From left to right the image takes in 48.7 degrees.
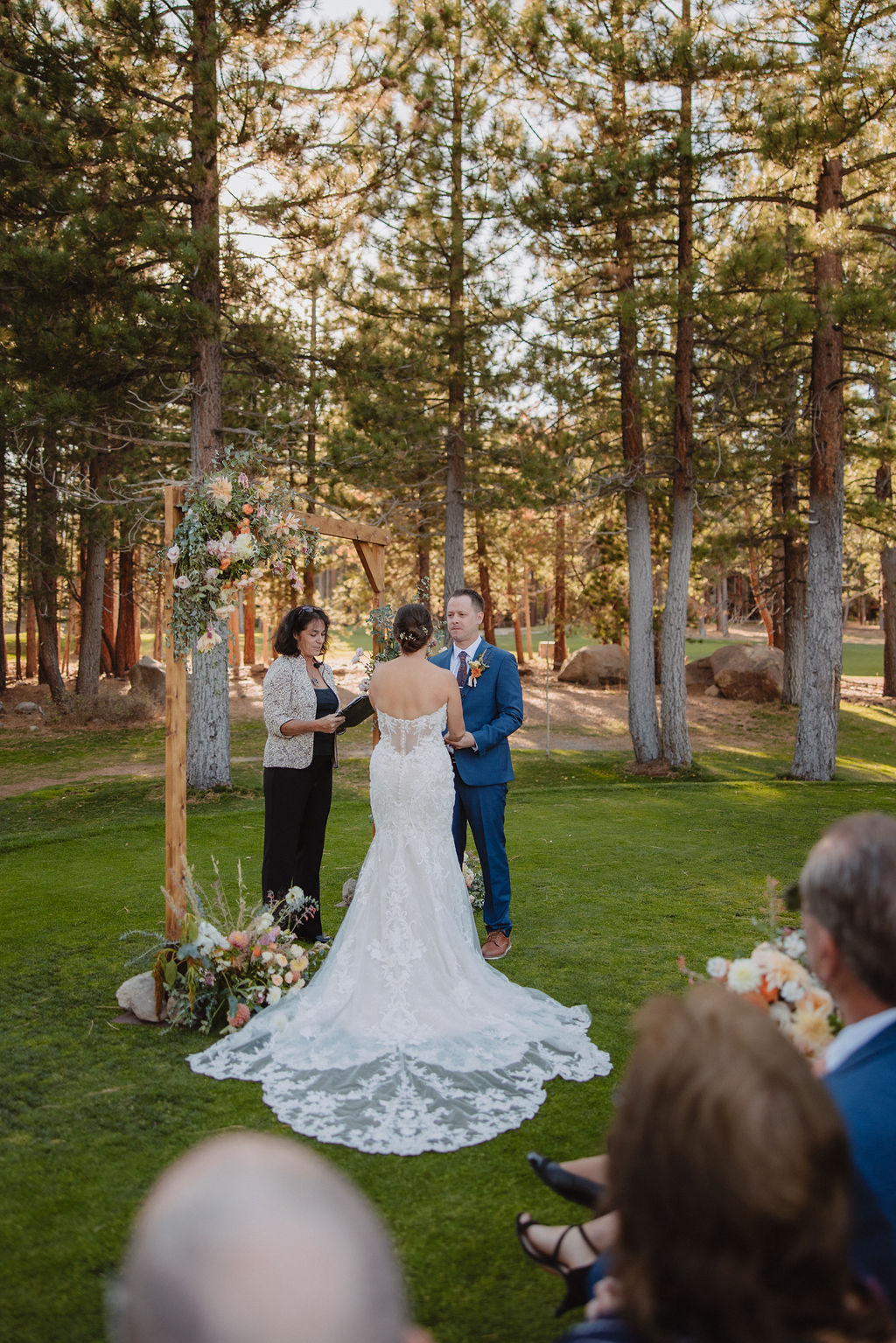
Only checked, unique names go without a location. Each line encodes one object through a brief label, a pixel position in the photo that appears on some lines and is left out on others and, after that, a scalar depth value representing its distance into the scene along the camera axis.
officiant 5.48
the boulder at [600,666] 24.70
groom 5.57
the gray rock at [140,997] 4.59
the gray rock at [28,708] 19.67
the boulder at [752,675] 21.69
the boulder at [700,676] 23.16
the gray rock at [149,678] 20.91
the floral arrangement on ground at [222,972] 4.49
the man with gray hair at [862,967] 1.69
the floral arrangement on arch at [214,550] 4.92
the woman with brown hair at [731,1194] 1.26
